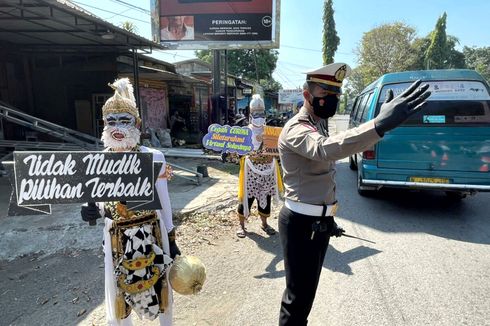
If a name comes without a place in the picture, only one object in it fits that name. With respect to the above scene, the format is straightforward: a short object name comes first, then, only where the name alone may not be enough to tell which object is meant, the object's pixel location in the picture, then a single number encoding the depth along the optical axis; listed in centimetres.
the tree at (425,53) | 4112
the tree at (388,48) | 3900
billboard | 1156
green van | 519
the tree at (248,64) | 4003
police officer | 211
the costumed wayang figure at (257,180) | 483
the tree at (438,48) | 4125
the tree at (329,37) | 3694
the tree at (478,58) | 6124
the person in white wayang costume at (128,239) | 215
